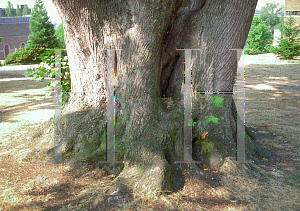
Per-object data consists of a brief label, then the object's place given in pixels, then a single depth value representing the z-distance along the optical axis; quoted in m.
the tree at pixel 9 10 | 77.38
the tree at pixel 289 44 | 17.61
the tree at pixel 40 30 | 25.00
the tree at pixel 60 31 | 49.39
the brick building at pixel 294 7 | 27.11
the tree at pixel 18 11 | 79.11
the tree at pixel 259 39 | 25.28
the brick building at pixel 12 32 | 44.97
